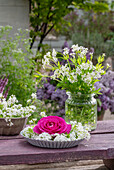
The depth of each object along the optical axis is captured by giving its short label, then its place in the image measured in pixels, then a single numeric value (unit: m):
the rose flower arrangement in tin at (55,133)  1.75
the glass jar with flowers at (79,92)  2.11
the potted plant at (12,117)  1.99
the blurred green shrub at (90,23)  9.45
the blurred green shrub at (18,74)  3.51
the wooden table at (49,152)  1.66
